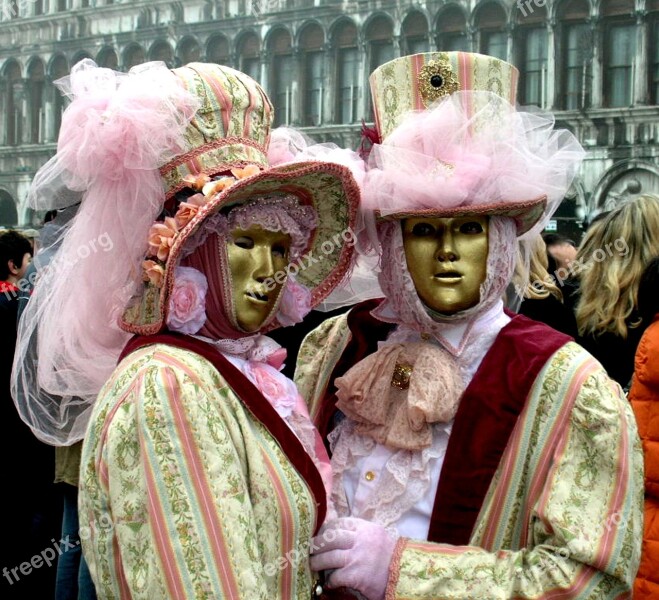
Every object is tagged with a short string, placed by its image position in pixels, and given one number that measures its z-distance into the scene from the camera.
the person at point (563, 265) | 3.83
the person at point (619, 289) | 3.32
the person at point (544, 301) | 3.67
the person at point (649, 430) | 2.53
